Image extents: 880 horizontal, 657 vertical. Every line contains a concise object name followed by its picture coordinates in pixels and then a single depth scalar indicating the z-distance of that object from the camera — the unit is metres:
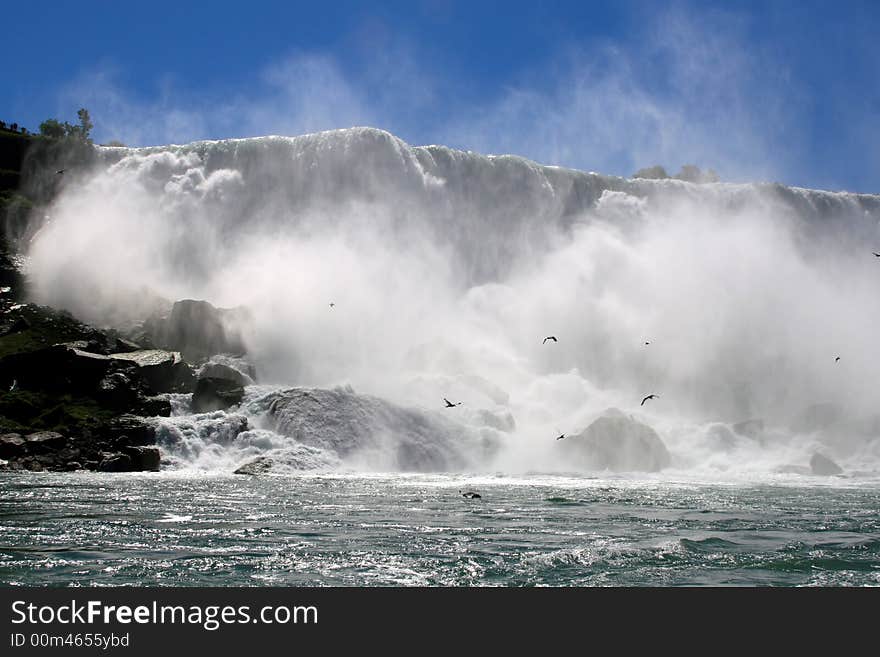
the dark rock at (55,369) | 54.38
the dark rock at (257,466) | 43.47
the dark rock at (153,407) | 52.85
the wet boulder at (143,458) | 44.94
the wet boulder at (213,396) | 54.44
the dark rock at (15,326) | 64.31
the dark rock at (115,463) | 44.09
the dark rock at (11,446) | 44.31
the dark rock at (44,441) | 45.38
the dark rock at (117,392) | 53.16
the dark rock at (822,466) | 56.22
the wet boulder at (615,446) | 54.44
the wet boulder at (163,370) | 57.50
